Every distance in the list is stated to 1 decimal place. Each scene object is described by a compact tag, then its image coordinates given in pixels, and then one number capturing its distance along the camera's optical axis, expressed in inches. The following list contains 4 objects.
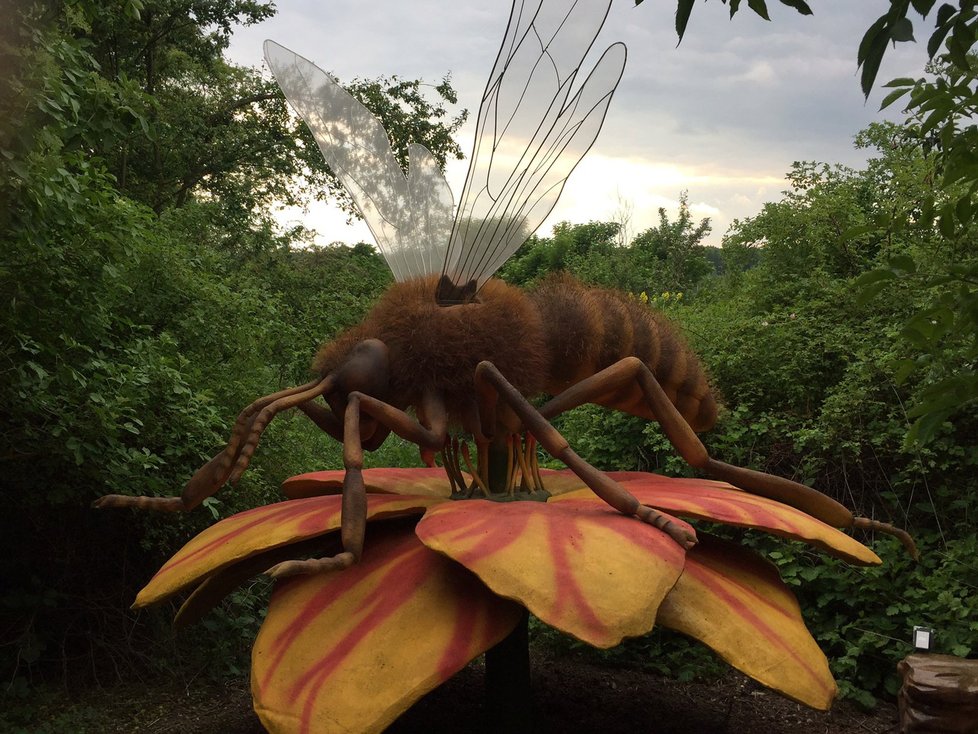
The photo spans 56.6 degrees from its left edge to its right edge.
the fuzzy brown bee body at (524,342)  97.4
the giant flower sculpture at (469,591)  73.0
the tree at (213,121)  395.5
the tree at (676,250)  420.5
